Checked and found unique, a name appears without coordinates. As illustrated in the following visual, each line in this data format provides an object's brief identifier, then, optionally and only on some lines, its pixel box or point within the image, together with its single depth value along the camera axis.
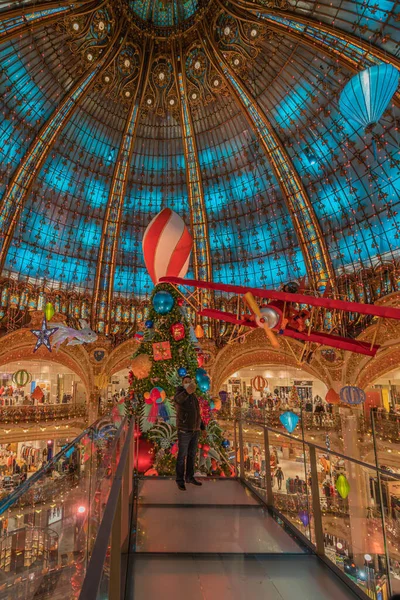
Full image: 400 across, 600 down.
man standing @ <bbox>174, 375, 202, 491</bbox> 5.43
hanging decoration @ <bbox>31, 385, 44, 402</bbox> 20.52
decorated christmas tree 7.60
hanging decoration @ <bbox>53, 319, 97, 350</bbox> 21.23
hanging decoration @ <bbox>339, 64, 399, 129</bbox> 10.25
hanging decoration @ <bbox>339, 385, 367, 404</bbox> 16.73
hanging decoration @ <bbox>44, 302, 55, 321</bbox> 19.39
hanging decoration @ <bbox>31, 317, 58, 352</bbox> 19.48
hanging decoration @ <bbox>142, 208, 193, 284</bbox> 9.90
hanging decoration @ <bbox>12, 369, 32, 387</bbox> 19.44
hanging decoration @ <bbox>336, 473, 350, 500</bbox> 4.03
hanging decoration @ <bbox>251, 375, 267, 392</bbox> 19.55
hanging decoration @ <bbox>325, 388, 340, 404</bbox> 18.67
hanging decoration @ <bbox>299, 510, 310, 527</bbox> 4.06
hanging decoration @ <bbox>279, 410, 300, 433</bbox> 14.99
